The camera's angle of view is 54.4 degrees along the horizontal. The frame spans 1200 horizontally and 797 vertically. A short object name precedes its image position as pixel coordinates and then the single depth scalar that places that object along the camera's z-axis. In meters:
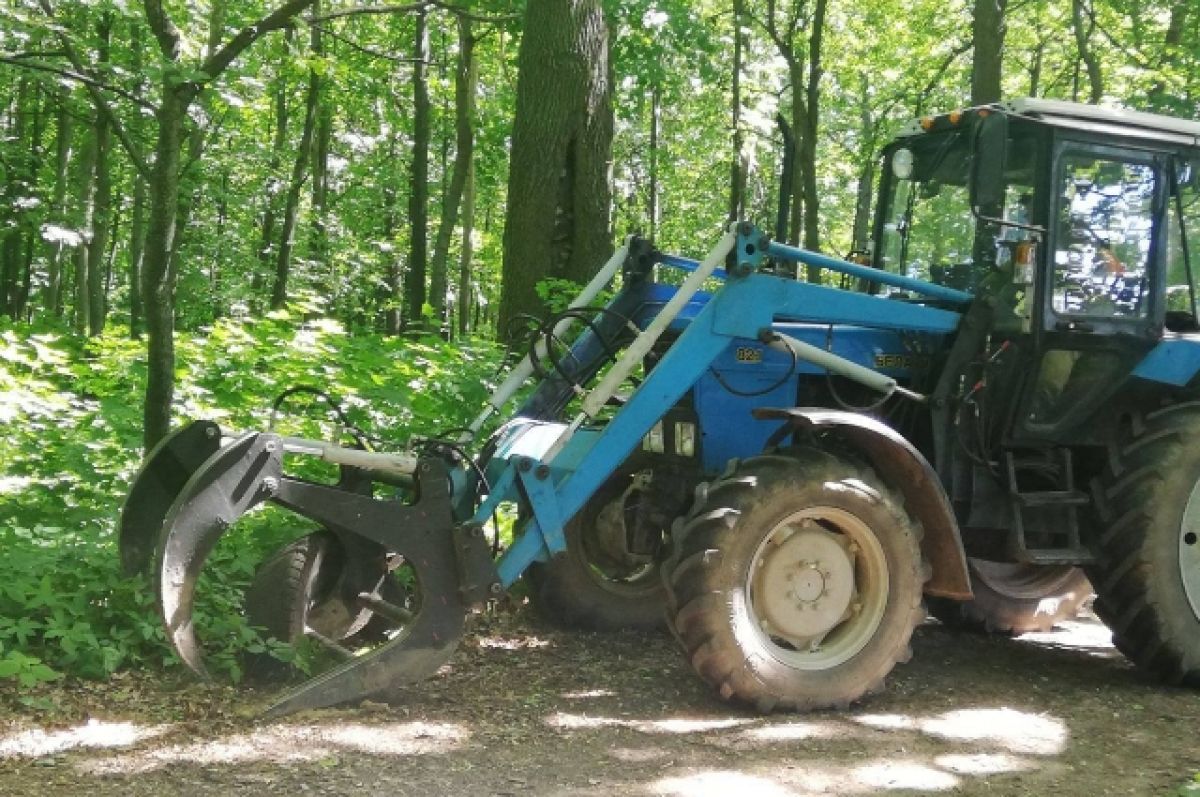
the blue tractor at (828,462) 4.88
